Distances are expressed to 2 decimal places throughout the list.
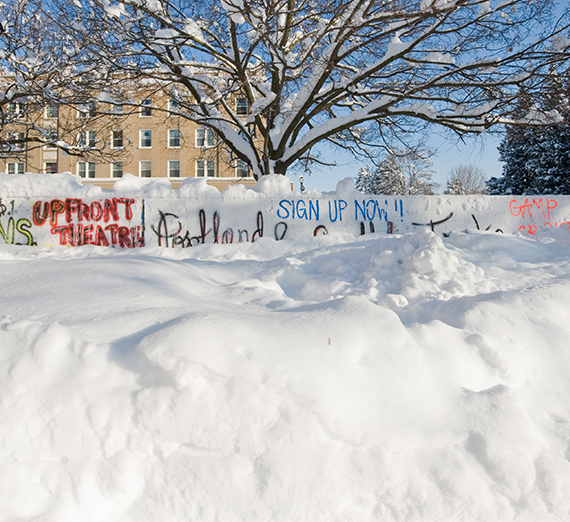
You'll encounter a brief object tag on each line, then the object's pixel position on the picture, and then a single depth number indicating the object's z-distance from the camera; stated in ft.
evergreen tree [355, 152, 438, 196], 127.65
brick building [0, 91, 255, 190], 99.55
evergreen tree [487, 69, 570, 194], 65.87
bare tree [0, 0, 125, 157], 33.86
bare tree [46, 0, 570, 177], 28.17
